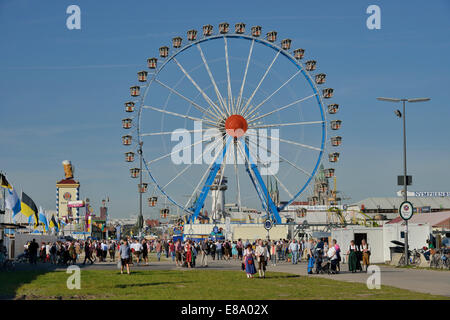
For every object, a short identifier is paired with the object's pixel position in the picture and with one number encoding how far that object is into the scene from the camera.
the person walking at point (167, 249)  62.14
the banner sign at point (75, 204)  162.12
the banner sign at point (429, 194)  160.35
